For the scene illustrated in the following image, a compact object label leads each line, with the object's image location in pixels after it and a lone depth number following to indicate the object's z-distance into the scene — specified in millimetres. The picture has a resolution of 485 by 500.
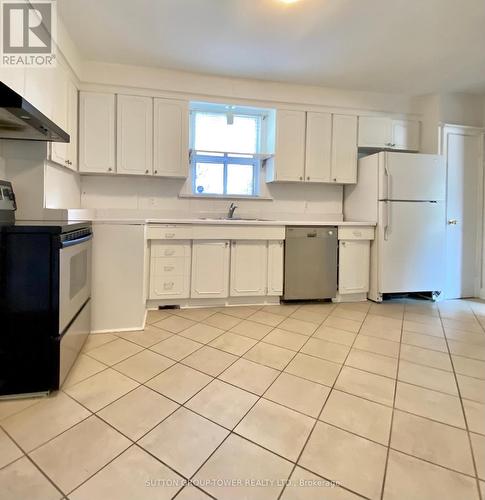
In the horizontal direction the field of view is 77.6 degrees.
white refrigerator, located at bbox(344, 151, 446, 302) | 3326
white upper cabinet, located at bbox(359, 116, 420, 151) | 3670
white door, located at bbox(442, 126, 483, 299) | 3617
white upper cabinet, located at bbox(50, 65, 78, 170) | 2443
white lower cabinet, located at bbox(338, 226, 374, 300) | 3381
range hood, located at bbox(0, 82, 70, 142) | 1315
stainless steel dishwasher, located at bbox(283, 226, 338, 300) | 3240
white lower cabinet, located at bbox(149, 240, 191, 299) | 2959
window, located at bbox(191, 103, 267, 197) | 3598
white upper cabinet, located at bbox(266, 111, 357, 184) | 3510
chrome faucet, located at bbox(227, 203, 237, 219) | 3551
